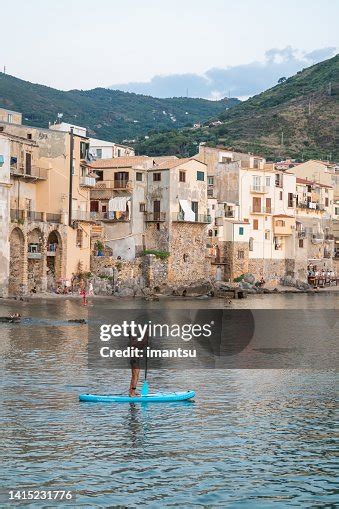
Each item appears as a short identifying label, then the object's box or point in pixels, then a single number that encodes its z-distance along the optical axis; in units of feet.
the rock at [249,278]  341.41
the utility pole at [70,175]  273.13
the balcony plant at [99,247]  293.43
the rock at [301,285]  364.38
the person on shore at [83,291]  238.82
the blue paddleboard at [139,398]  87.04
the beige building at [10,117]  294.80
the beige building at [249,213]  340.18
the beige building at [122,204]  301.22
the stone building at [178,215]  306.55
